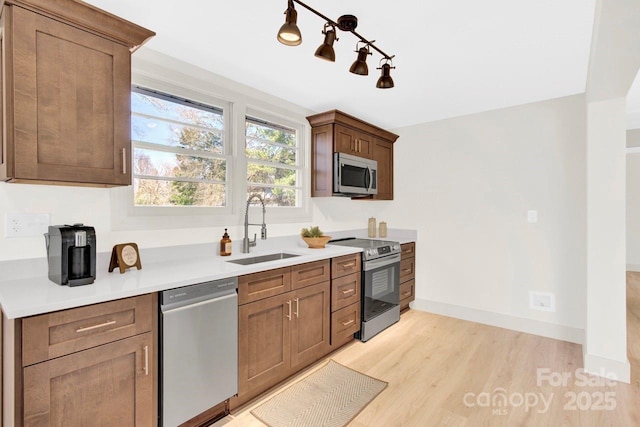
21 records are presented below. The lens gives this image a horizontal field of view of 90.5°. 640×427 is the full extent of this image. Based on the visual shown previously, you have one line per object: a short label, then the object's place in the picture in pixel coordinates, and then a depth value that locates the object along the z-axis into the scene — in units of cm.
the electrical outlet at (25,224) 166
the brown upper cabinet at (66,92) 142
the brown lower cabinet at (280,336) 200
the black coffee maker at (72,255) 155
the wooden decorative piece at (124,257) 188
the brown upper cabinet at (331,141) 326
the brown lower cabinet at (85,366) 122
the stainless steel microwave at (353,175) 324
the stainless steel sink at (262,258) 247
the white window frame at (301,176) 333
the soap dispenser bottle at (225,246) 249
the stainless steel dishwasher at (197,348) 161
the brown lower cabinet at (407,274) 376
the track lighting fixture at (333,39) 150
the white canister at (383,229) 425
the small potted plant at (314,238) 304
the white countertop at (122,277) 130
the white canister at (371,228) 428
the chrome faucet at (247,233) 261
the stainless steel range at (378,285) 305
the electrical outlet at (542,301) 318
